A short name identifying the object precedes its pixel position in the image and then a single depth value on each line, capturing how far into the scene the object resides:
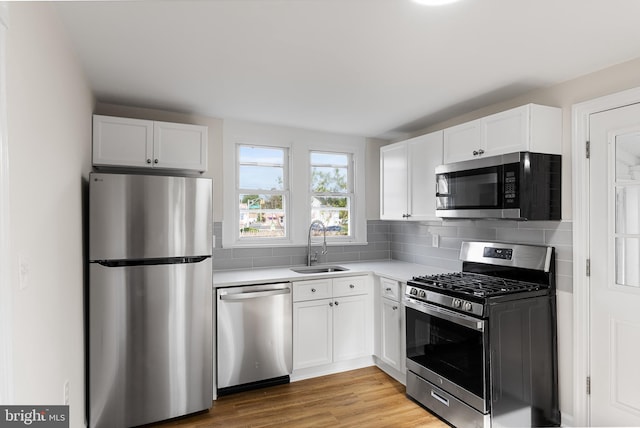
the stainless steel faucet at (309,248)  3.87
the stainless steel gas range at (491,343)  2.30
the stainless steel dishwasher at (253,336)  2.95
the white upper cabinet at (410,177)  3.23
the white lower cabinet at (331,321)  3.23
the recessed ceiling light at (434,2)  1.54
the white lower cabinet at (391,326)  3.12
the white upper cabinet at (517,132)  2.42
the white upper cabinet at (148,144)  2.72
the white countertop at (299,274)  3.05
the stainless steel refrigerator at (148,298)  2.38
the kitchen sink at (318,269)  3.63
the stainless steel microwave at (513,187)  2.41
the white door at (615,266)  2.16
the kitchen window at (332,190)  4.08
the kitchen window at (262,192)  3.72
